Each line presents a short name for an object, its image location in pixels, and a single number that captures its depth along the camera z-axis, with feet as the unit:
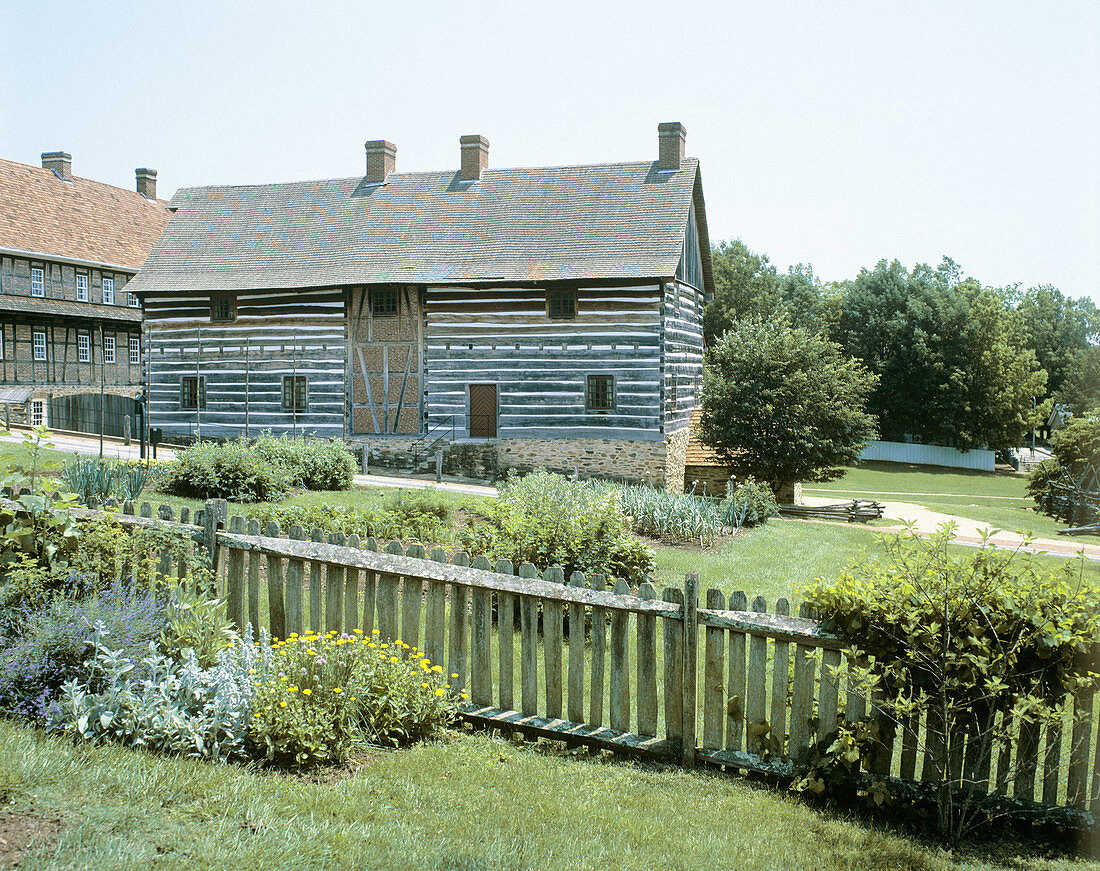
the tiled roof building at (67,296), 117.91
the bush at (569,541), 30.50
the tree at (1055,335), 222.89
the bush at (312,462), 62.18
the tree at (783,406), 86.17
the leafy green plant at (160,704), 16.43
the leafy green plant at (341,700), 17.04
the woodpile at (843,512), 80.89
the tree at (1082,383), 173.83
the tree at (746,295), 176.45
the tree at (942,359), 164.96
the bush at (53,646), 17.28
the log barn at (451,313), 87.04
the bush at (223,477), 54.49
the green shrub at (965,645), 15.07
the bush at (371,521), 35.24
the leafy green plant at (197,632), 18.89
